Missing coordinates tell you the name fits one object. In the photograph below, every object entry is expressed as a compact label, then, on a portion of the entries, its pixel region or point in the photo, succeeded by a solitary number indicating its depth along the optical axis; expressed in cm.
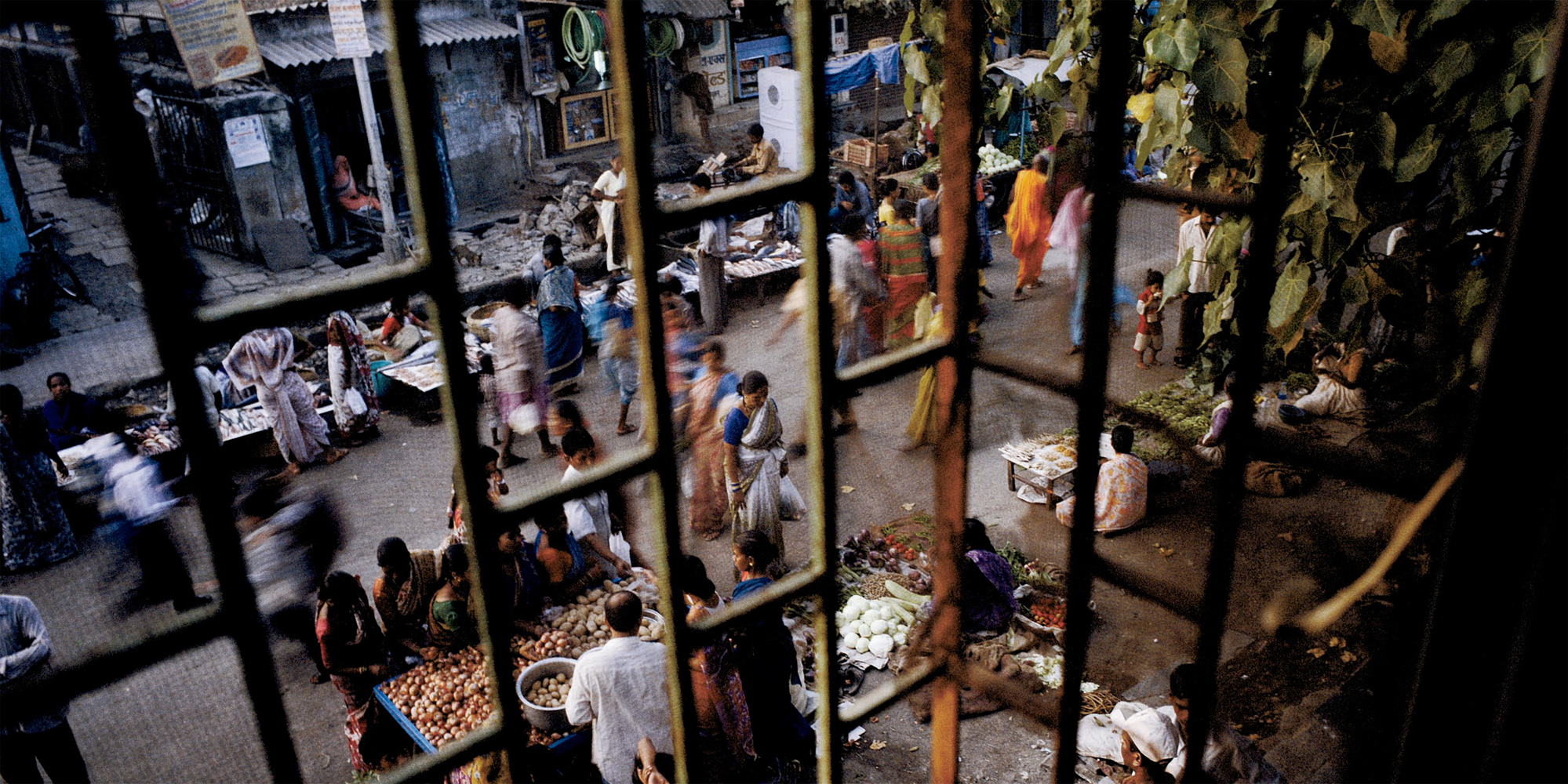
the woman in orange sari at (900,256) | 792
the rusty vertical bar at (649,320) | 124
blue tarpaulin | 1625
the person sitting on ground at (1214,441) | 737
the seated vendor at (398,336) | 1002
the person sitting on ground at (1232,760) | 451
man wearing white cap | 469
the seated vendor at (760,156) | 1093
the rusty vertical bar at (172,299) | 94
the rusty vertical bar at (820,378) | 142
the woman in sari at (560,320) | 876
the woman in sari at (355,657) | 504
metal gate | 1145
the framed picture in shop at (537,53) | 1476
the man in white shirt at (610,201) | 1086
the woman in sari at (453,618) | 545
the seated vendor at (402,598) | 556
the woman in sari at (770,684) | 490
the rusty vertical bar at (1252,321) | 139
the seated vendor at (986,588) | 619
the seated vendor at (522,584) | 576
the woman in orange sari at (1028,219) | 1020
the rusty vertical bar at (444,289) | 111
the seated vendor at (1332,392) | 850
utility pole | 1080
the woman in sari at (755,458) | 666
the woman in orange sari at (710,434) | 701
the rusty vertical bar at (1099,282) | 146
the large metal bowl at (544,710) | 500
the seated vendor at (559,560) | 596
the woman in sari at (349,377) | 893
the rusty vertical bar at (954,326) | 154
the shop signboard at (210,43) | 671
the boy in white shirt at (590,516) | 607
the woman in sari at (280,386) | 821
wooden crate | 1562
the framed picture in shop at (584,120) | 1589
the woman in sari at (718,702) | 463
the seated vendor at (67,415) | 819
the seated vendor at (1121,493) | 748
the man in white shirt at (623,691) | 437
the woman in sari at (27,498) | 727
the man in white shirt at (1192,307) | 760
